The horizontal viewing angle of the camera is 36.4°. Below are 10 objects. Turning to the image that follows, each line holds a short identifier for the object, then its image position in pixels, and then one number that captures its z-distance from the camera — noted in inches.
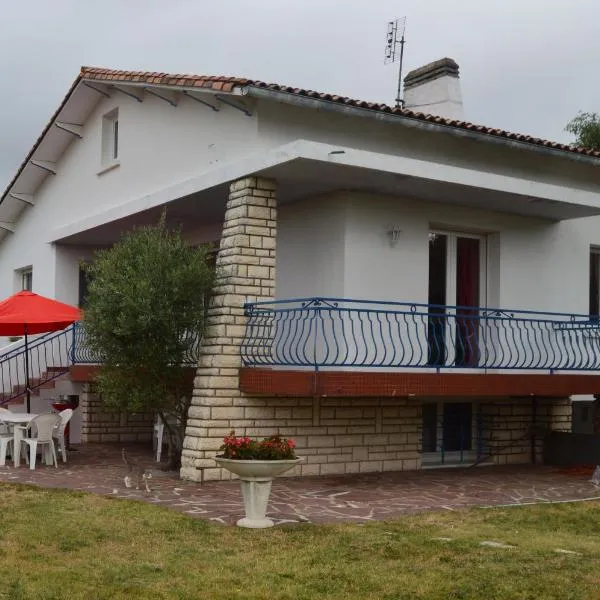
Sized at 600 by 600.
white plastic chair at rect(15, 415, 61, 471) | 502.9
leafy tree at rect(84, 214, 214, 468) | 456.4
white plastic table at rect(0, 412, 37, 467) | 505.0
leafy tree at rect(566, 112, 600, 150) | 1263.5
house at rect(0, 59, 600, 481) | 466.3
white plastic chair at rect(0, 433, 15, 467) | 513.7
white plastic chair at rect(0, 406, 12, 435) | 528.4
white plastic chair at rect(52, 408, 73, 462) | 521.7
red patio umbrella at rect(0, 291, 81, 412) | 512.7
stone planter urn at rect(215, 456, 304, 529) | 339.3
